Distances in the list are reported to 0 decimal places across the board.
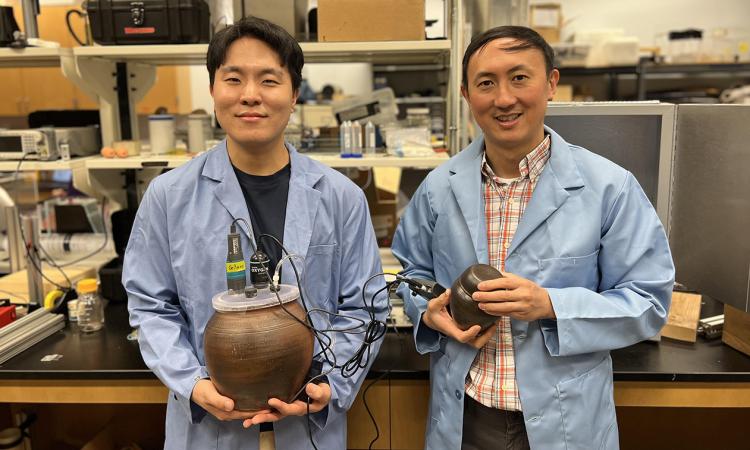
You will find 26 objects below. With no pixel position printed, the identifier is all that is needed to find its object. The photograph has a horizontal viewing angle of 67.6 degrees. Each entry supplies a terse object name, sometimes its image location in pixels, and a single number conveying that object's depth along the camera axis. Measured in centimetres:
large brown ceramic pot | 109
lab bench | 154
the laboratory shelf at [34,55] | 196
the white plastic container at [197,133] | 220
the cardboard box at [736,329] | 162
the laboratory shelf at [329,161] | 195
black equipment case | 191
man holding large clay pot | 123
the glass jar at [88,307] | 185
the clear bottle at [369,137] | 213
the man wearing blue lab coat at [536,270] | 120
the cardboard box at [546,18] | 457
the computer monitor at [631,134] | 170
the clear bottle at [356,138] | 207
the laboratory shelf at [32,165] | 202
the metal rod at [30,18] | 209
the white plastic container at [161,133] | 216
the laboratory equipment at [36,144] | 206
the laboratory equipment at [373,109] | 227
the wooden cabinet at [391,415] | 164
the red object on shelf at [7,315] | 176
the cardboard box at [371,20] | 186
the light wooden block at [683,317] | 171
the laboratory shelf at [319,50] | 187
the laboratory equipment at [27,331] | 167
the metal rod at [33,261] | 198
